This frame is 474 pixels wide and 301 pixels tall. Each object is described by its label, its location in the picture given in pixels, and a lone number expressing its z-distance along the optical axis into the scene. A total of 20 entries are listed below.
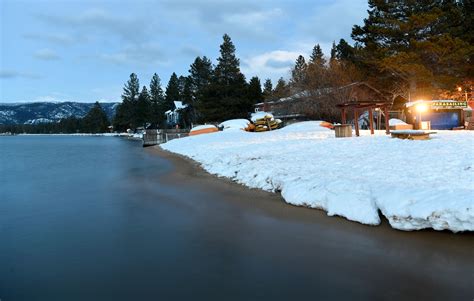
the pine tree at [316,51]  73.51
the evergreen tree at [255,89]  61.72
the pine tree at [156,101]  89.53
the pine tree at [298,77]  40.19
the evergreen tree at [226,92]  52.00
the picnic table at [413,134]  14.05
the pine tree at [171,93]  92.69
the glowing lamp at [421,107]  21.69
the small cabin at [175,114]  77.69
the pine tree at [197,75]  72.75
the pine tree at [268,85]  94.25
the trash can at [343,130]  18.40
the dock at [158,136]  43.40
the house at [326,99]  35.44
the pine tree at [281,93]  46.59
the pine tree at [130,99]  99.38
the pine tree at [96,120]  126.21
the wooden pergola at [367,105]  18.12
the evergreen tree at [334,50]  70.28
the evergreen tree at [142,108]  95.75
